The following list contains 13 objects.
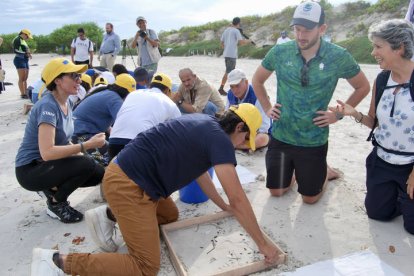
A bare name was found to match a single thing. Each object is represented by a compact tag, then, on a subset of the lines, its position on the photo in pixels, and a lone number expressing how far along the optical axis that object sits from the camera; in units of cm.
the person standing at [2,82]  901
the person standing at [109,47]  936
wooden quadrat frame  244
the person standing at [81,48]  963
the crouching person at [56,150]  284
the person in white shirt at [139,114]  309
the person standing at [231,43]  858
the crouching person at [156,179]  220
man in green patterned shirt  303
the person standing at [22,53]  877
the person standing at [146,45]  742
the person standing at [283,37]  1147
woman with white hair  266
